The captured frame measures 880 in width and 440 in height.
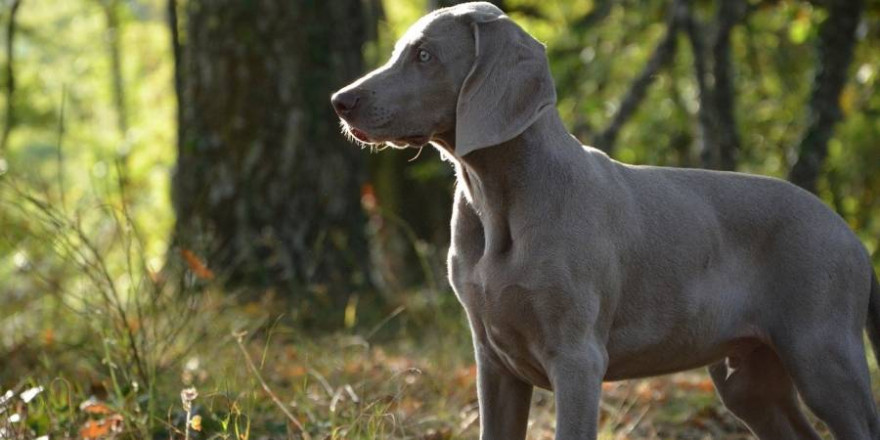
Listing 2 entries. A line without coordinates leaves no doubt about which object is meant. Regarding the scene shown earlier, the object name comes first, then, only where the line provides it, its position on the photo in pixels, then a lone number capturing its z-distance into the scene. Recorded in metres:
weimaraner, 7.44
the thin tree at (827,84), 15.70
